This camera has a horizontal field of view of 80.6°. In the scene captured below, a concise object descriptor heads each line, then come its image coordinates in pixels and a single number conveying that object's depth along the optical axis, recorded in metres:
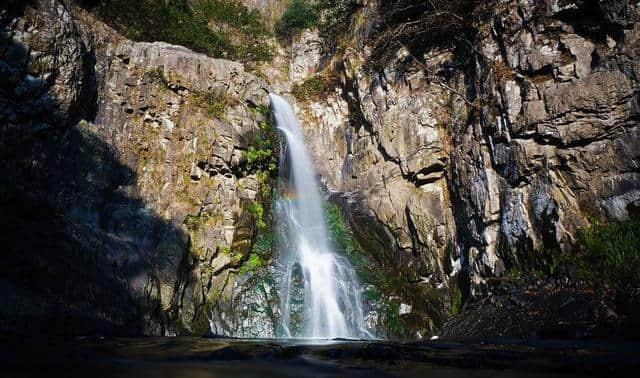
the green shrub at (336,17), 17.08
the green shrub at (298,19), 21.74
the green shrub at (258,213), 12.37
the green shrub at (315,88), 17.52
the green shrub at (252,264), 11.08
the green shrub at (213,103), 12.84
